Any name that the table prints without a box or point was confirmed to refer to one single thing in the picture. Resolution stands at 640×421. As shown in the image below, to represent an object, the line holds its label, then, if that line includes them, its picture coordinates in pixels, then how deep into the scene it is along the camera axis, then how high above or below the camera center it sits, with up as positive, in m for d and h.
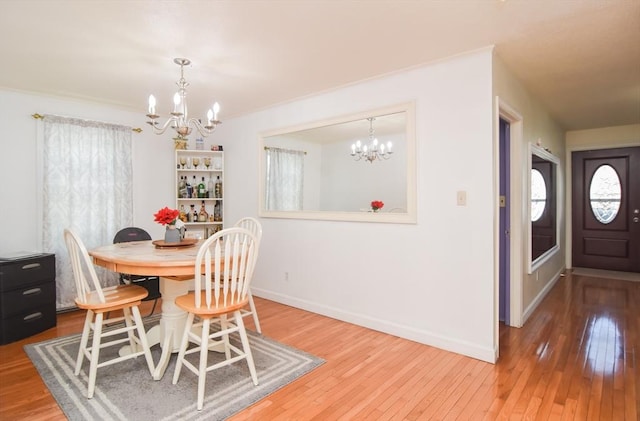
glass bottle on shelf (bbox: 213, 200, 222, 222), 4.84 -0.03
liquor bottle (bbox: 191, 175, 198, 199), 4.74 +0.31
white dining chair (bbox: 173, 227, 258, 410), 2.09 -0.57
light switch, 2.70 +0.09
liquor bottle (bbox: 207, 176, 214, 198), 4.83 +0.30
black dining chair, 3.66 -0.71
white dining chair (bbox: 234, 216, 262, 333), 2.80 -0.20
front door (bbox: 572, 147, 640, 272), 5.48 +0.00
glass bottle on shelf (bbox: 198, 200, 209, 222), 4.75 -0.07
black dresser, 2.97 -0.76
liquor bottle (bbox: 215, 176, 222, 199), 4.83 +0.27
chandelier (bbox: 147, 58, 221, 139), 2.74 +0.73
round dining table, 2.24 -0.38
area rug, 1.96 -1.13
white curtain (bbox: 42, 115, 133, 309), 3.70 +0.27
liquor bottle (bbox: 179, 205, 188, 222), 4.58 -0.06
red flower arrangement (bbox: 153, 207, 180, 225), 2.81 -0.06
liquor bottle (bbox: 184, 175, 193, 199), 4.68 +0.29
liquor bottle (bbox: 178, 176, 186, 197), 4.64 +0.32
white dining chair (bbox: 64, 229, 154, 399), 2.15 -0.62
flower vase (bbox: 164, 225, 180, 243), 2.95 -0.21
